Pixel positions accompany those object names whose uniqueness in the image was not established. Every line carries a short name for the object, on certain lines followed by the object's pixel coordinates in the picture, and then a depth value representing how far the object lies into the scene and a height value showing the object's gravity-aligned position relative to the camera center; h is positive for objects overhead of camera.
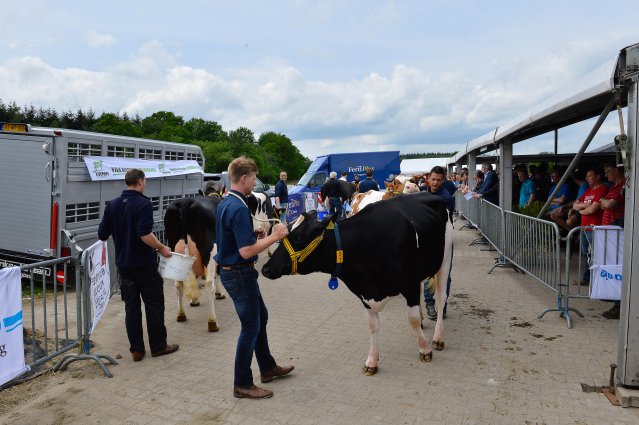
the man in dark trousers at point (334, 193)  14.81 -0.03
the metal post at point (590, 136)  5.34 +0.76
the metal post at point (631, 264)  3.92 -0.59
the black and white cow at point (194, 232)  6.47 -0.58
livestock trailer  7.42 -0.05
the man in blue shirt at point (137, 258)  4.96 -0.72
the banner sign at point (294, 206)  17.64 -0.54
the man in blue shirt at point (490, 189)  12.28 +0.11
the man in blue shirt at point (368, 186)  12.61 +0.17
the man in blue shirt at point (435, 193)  6.34 +0.00
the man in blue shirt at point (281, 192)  15.22 -0.01
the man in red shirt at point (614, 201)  6.57 -0.10
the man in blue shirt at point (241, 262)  3.83 -0.60
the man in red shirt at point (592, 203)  6.87 -0.14
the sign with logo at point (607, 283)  5.47 -1.04
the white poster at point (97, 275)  4.99 -0.96
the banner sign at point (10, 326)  3.69 -1.10
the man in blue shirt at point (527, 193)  11.12 +0.01
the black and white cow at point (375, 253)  4.17 -0.57
